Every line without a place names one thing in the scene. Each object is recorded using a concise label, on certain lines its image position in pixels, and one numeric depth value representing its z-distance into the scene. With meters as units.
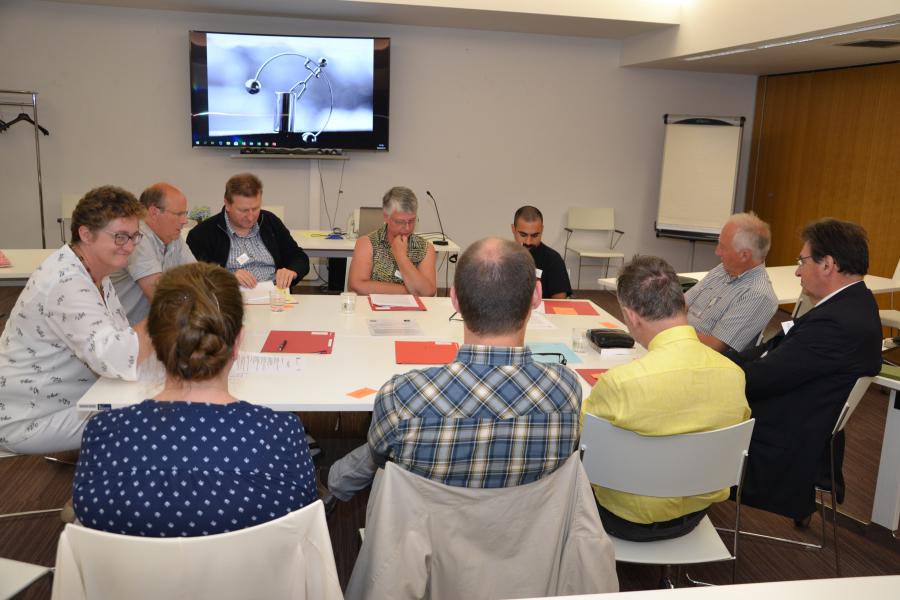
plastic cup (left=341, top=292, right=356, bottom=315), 3.56
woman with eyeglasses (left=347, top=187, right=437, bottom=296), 4.05
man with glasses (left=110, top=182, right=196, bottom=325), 3.40
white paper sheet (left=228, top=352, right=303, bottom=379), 2.64
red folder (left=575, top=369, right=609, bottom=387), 2.72
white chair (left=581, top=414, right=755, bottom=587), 2.03
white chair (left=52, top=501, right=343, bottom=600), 1.33
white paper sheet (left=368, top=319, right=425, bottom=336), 3.23
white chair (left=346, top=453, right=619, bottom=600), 1.65
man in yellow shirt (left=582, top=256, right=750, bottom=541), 2.05
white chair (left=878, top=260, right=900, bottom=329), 5.34
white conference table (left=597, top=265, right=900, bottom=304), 4.76
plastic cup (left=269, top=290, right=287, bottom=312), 3.57
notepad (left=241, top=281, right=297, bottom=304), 3.70
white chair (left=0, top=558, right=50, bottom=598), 1.76
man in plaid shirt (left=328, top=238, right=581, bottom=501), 1.70
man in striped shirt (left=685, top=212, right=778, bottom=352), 3.41
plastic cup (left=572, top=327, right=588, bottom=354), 3.11
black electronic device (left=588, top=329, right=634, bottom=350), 3.07
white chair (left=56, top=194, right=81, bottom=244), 7.12
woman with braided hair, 1.46
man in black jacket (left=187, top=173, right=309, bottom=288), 3.97
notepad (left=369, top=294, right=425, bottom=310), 3.70
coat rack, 6.95
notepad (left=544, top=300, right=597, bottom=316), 3.81
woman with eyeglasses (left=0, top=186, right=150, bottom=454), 2.44
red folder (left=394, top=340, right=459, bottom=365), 2.84
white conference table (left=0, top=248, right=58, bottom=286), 4.29
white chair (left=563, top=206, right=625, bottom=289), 8.30
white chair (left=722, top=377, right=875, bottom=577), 2.62
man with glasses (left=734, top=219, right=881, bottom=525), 2.68
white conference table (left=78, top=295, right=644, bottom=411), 2.39
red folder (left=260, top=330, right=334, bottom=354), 2.91
